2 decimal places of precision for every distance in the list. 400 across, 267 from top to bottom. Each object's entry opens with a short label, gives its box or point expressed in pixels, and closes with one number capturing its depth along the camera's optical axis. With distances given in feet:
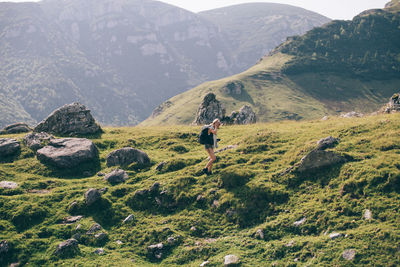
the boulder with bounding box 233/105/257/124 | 215.92
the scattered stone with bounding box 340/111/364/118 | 145.10
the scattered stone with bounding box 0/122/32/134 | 118.73
